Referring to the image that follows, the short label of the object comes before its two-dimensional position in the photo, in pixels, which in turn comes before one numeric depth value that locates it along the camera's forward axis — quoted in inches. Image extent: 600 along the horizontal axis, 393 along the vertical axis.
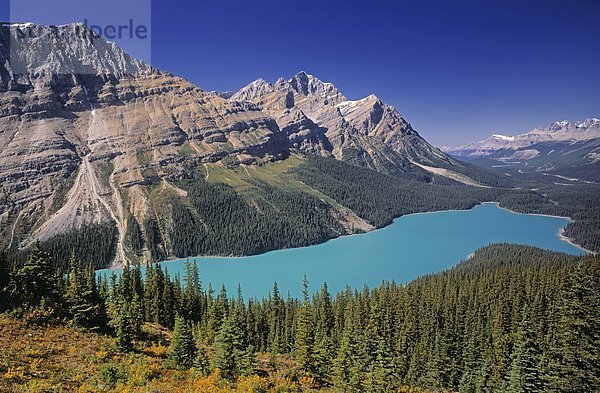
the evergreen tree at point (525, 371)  1439.5
